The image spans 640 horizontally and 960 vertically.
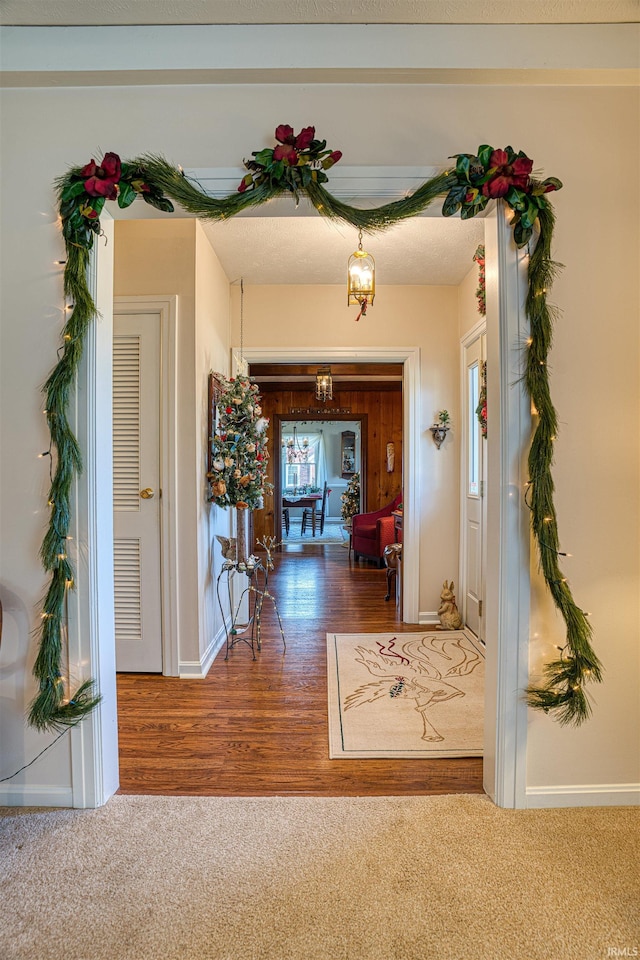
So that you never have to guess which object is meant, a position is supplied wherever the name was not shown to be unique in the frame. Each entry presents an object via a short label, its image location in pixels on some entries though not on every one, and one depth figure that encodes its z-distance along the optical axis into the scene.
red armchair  6.56
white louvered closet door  3.03
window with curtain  11.62
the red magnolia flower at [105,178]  1.71
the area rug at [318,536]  9.19
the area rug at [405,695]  2.28
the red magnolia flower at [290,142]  1.67
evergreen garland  1.70
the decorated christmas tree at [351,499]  9.38
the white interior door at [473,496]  3.66
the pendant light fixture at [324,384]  5.96
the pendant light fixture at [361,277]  2.69
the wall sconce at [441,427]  4.05
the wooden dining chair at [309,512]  10.05
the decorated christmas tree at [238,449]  3.22
